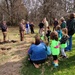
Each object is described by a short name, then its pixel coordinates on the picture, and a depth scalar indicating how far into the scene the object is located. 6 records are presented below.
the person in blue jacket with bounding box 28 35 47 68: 2.99
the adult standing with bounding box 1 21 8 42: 6.26
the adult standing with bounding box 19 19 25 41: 6.12
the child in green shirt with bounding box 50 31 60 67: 2.95
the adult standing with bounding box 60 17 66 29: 4.58
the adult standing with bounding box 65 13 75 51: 3.39
